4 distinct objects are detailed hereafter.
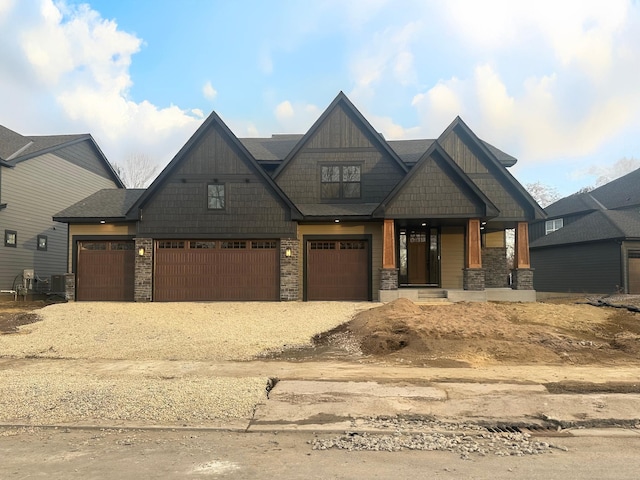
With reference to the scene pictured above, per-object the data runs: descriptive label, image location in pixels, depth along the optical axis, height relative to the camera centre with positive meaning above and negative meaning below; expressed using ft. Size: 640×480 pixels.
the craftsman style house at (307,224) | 58.44 +4.56
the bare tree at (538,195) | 211.61 +28.51
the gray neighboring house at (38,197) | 72.28 +10.56
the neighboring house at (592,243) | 78.59 +2.79
